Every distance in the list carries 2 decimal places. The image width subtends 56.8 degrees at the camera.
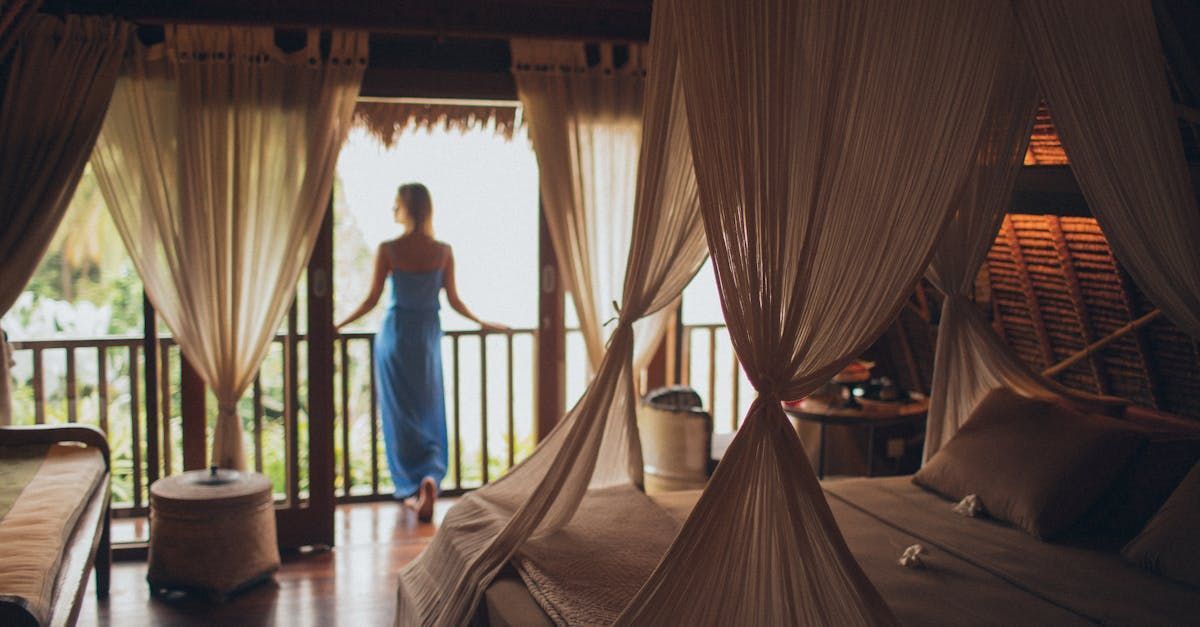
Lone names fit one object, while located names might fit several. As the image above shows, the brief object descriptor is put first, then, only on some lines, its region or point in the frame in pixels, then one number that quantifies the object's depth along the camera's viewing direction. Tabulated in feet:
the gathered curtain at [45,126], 12.98
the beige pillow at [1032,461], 10.50
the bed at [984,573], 8.64
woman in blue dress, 16.74
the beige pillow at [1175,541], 9.23
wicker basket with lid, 12.94
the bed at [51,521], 8.59
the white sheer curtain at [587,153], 15.14
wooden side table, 14.21
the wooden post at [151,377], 14.25
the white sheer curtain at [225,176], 13.70
